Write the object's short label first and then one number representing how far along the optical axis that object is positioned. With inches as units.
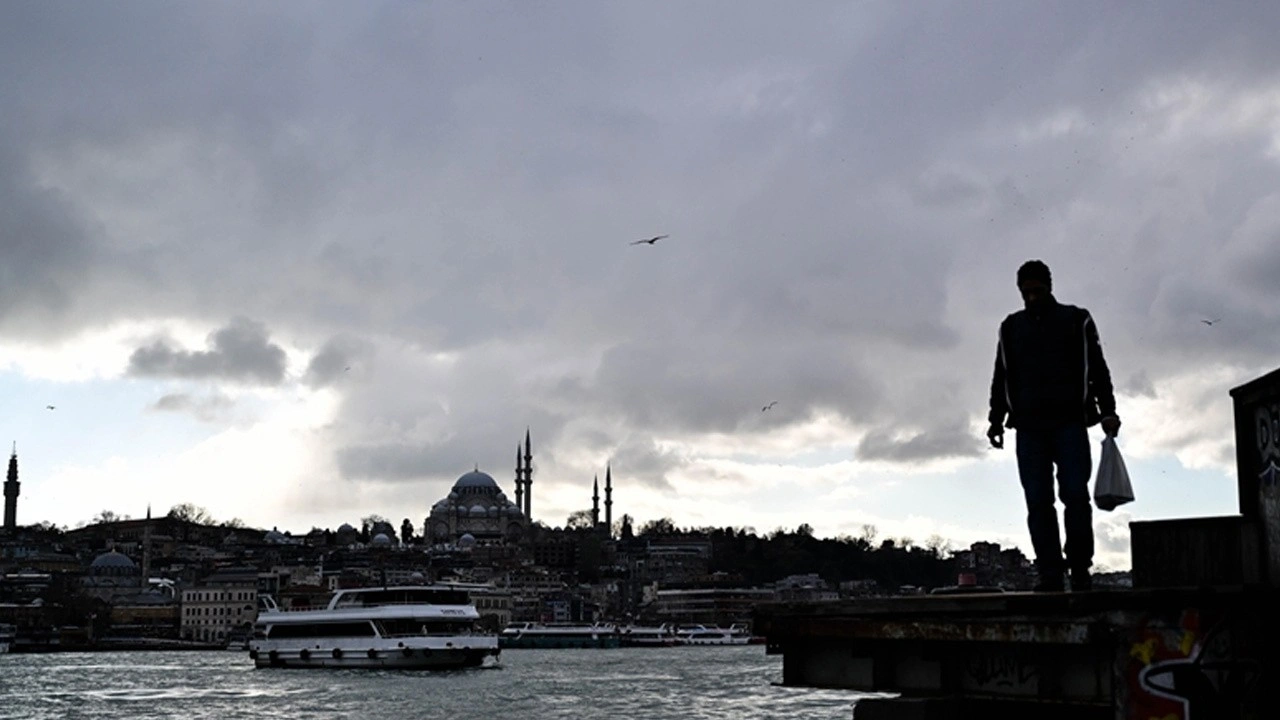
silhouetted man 307.9
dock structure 247.0
